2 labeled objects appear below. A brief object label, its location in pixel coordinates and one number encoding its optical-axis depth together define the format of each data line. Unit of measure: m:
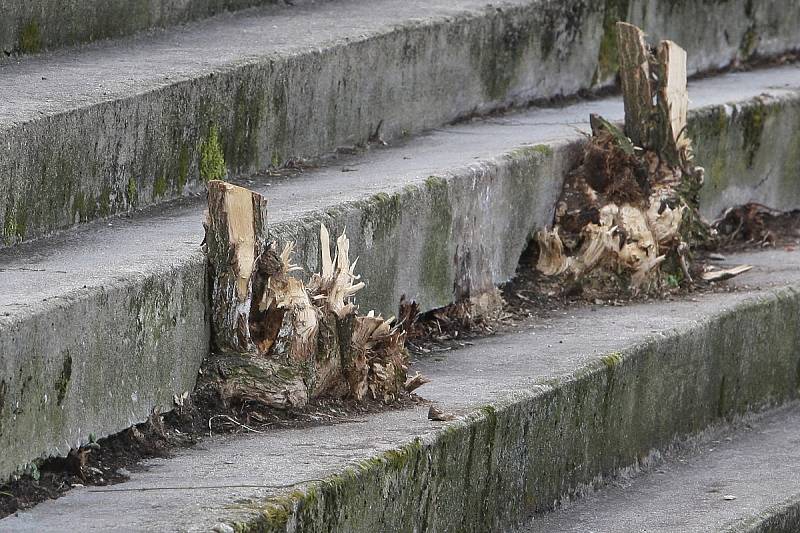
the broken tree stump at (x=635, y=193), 9.91
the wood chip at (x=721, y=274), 10.46
